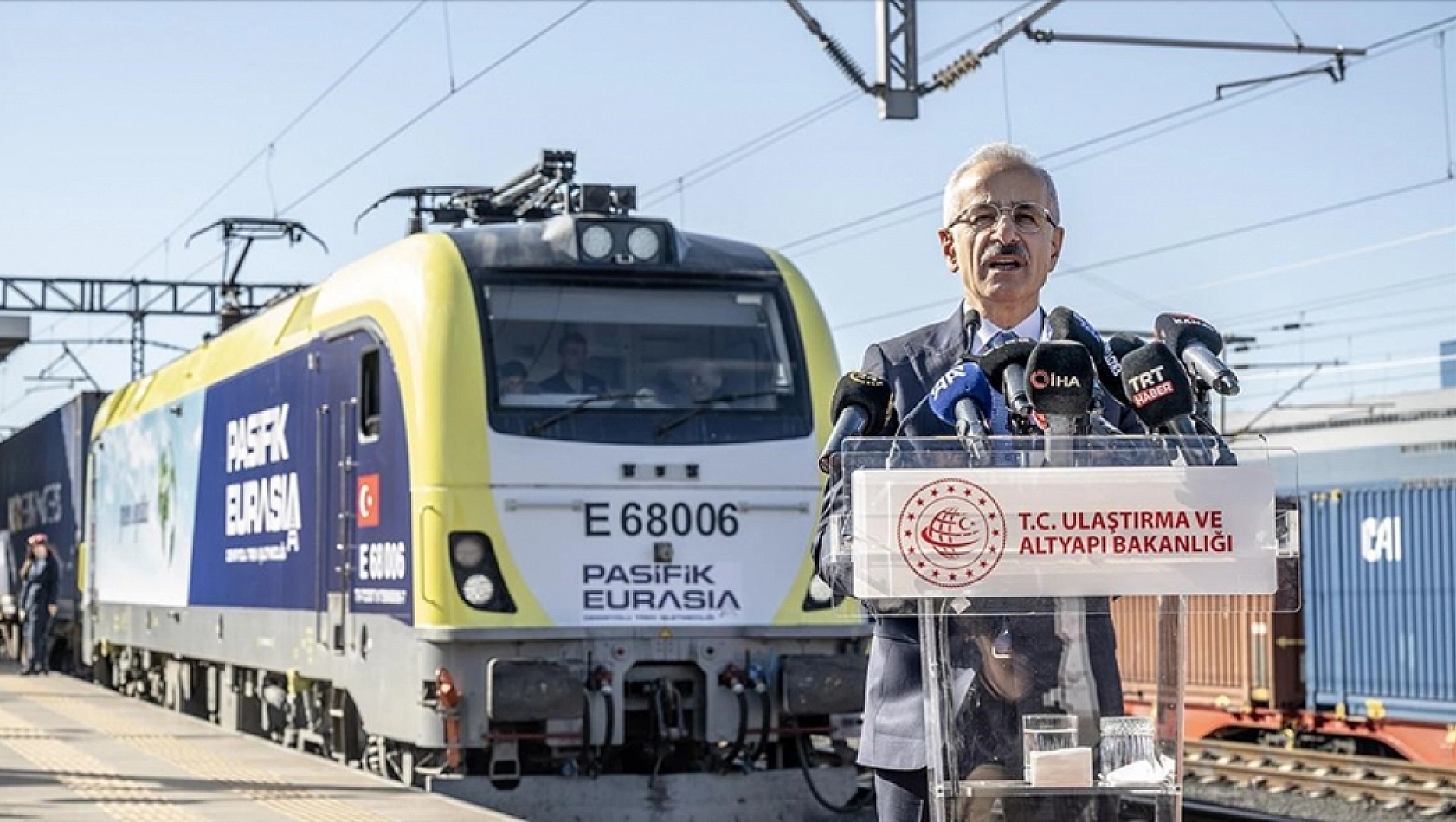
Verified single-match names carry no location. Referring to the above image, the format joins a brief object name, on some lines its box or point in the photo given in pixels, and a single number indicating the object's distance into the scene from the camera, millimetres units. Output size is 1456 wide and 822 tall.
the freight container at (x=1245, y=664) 20188
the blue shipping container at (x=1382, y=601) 18219
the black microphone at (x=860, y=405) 3096
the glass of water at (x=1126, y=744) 2867
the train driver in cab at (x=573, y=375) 10781
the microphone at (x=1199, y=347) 2934
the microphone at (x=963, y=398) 3006
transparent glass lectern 2838
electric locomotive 10438
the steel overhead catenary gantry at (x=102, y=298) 44969
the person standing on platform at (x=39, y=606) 24125
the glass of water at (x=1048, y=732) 2857
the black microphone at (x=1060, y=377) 2824
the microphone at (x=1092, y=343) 3045
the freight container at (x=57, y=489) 25719
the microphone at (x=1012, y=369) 2895
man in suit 2865
